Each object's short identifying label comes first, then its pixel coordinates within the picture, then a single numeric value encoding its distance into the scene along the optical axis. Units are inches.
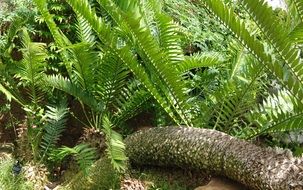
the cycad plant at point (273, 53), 112.1
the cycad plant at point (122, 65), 140.7
